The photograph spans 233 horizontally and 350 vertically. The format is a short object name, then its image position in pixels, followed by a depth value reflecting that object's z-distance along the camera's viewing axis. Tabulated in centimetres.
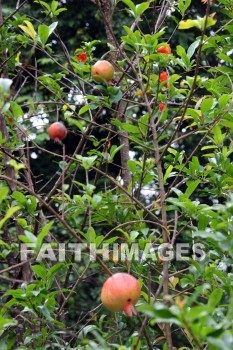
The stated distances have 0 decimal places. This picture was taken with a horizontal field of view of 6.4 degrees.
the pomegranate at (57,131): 435
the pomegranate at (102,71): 430
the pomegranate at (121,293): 384
